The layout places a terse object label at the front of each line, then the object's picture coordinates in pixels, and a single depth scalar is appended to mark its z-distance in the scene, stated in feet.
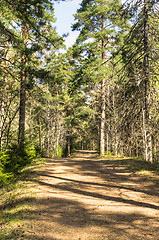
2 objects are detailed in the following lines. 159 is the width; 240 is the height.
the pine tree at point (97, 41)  49.88
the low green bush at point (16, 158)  26.86
